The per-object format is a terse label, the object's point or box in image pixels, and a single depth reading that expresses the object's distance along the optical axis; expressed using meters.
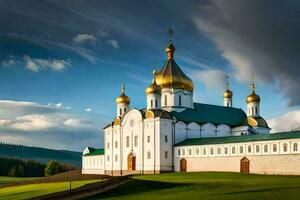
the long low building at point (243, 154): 51.00
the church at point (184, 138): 53.47
